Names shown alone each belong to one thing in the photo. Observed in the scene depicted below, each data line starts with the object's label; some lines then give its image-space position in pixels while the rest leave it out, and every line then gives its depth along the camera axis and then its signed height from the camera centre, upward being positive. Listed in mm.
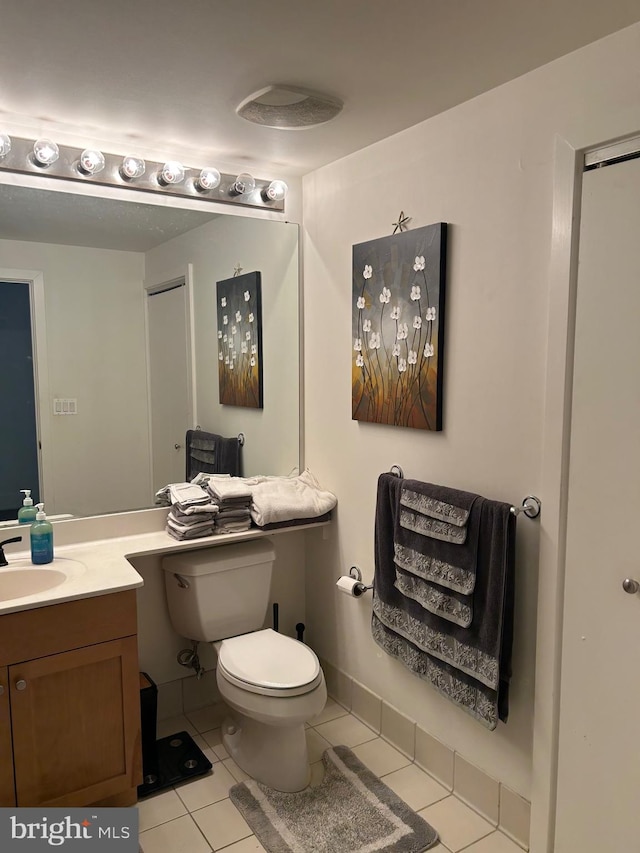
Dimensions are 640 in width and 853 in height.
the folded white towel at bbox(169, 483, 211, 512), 2414 -496
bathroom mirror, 2303 +119
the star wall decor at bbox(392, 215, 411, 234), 2238 +496
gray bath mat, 1980 -1473
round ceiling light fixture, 1872 +786
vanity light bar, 2170 +709
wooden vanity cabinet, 1863 -1024
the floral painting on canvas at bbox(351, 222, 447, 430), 2107 +129
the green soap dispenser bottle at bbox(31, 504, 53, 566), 2160 -597
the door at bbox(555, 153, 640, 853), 1571 -428
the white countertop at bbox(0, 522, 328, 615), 1899 -672
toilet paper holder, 2611 -850
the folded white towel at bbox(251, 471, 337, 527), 2545 -551
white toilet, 2162 -1056
